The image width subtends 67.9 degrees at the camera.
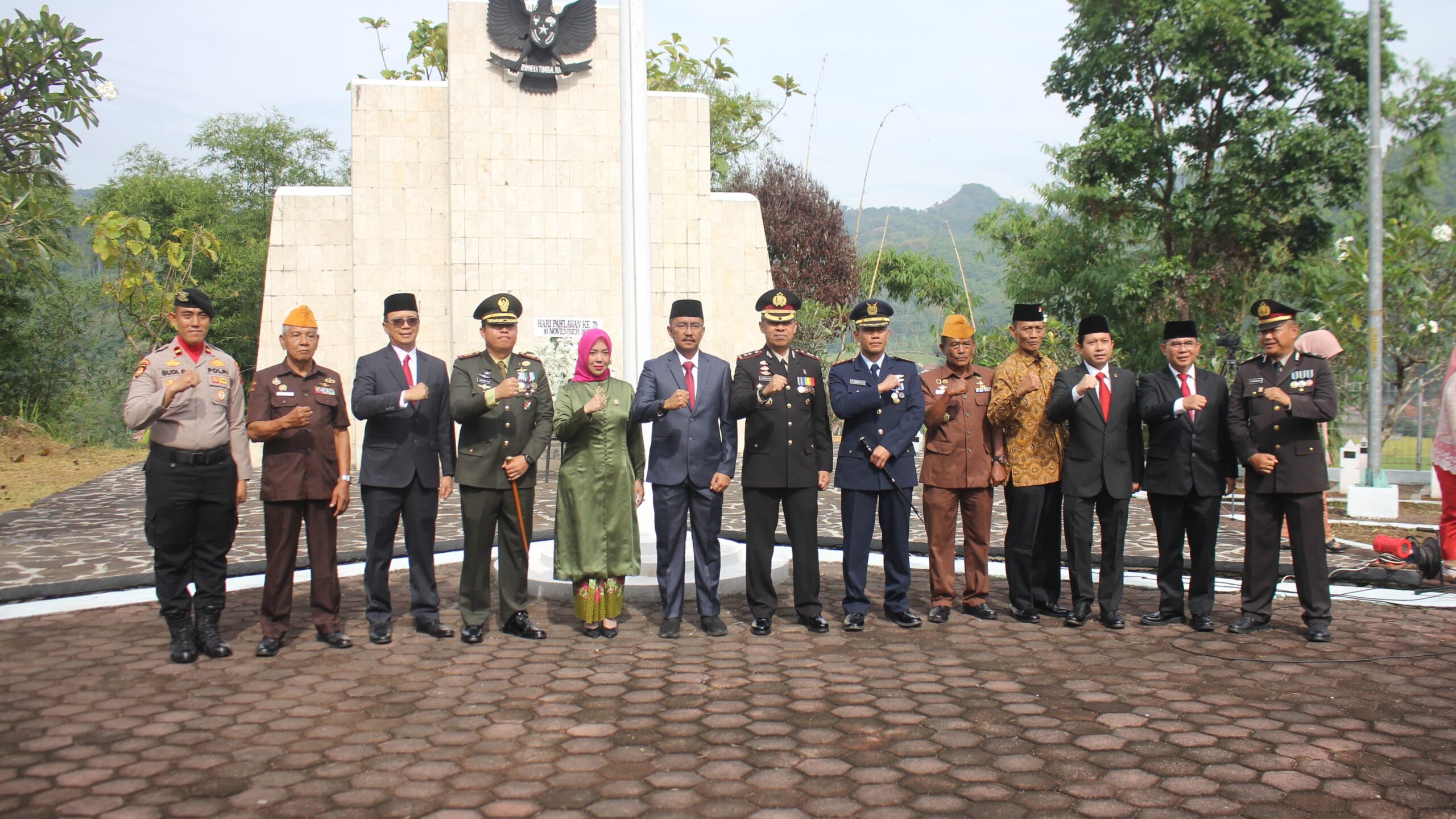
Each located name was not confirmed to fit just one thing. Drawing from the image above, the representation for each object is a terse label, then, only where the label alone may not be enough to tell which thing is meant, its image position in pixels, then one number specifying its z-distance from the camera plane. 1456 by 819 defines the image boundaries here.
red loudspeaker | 7.58
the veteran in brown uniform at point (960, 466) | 6.59
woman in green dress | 6.15
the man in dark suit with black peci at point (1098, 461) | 6.44
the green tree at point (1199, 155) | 17.84
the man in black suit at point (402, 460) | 6.06
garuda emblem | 17.88
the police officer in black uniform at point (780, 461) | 6.33
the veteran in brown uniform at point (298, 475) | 5.86
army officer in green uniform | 6.11
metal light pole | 12.04
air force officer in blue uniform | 6.40
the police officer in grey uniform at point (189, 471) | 5.61
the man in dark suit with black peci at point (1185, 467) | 6.40
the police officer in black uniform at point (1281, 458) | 6.16
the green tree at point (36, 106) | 13.39
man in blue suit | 6.30
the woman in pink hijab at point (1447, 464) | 7.39
